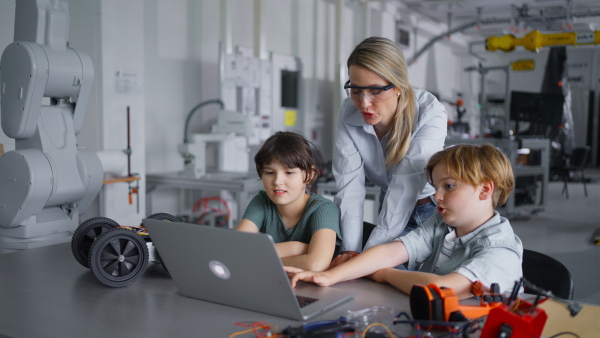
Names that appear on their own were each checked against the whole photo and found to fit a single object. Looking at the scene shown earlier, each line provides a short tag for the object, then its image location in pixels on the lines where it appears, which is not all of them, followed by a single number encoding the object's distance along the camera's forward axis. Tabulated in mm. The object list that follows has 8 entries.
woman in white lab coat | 1596
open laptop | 1017
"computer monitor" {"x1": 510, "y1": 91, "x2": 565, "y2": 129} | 6332
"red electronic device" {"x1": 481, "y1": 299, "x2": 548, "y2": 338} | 875
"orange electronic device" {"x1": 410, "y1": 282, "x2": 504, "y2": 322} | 1016
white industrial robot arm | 2059
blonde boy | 1264
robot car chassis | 1337
